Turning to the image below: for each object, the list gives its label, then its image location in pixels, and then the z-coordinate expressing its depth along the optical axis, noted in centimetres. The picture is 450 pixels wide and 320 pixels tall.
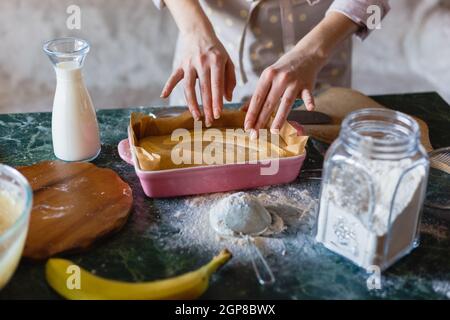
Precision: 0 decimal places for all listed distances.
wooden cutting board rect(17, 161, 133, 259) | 86
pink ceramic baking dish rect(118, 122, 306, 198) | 96
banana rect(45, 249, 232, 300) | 76
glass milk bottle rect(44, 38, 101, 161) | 104
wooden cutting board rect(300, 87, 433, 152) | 117
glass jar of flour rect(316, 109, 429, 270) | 79
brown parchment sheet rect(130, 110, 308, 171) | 99
